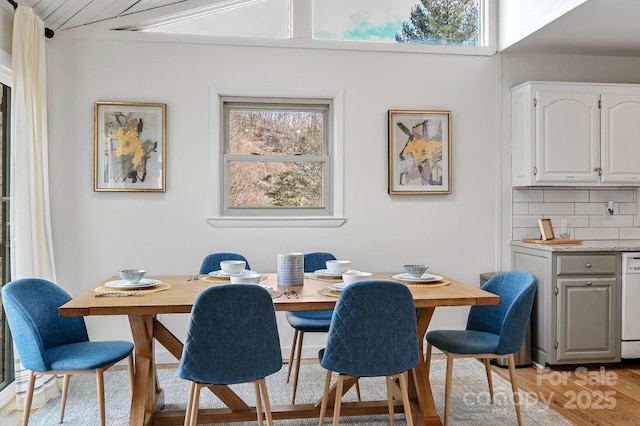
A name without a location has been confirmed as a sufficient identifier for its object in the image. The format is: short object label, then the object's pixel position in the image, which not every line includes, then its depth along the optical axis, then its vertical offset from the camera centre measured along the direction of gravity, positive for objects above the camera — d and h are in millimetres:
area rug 2937 -1160
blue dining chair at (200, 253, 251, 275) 3508 -346
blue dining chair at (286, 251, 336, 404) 3215 -698
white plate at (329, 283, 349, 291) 2656 -398
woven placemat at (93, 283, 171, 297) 2529 -401
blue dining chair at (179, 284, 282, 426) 2168 -525
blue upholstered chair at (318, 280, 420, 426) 2299 -537
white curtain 3180 +212
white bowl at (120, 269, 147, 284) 2670 -338
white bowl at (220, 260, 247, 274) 2969 -329
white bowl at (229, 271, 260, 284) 2598 -347
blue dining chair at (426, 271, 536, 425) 2705 -684
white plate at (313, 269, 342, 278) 3061 -382
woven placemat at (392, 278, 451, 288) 2791 -409
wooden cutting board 4105 -273
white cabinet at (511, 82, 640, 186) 4105 +546
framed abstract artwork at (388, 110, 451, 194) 4223 +427
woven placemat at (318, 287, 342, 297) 2566 -414
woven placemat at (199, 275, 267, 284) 2883 -395
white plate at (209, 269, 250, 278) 2941 -371
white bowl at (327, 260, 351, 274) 3080 -341
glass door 3297 -123
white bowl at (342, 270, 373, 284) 2701 -358
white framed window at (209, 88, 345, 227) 4156 +378
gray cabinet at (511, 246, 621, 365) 3785 -719
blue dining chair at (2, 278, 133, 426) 2436 -654
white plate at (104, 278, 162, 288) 2656 -383
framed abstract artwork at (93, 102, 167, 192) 3934 +452
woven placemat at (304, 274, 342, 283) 3023 -407
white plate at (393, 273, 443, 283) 2841 -386
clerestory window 4098 +1433
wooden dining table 2324 -585
